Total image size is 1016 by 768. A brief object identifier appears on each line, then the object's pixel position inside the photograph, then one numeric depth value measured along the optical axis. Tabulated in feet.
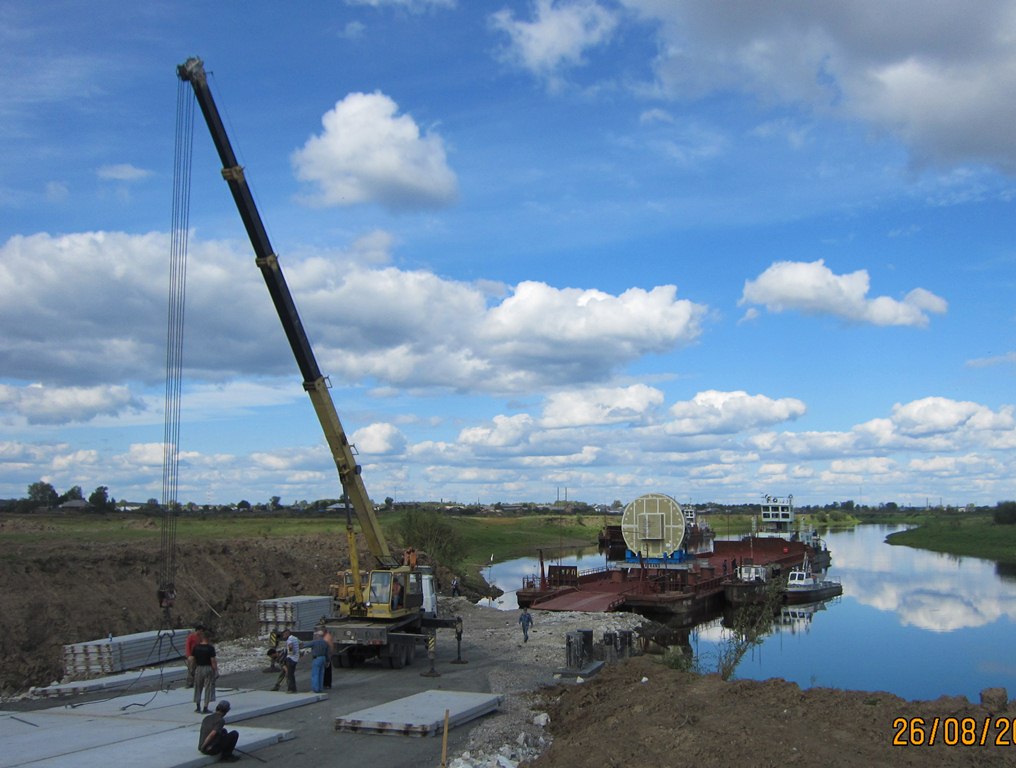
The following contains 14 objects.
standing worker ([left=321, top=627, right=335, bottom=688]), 72.90
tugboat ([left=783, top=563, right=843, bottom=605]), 187.62
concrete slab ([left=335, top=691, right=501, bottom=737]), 56.49
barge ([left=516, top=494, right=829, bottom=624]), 154.30
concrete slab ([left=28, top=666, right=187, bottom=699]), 73.61
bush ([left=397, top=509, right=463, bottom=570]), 195.62
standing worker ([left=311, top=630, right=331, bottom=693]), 71.87
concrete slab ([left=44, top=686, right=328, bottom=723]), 61.41
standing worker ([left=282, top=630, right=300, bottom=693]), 70.64
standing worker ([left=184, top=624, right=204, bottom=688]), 63.62
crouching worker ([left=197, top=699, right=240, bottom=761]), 48.91
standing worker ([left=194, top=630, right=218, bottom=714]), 60.80
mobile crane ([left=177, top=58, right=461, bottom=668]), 83.25
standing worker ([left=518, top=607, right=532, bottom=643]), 105.81
